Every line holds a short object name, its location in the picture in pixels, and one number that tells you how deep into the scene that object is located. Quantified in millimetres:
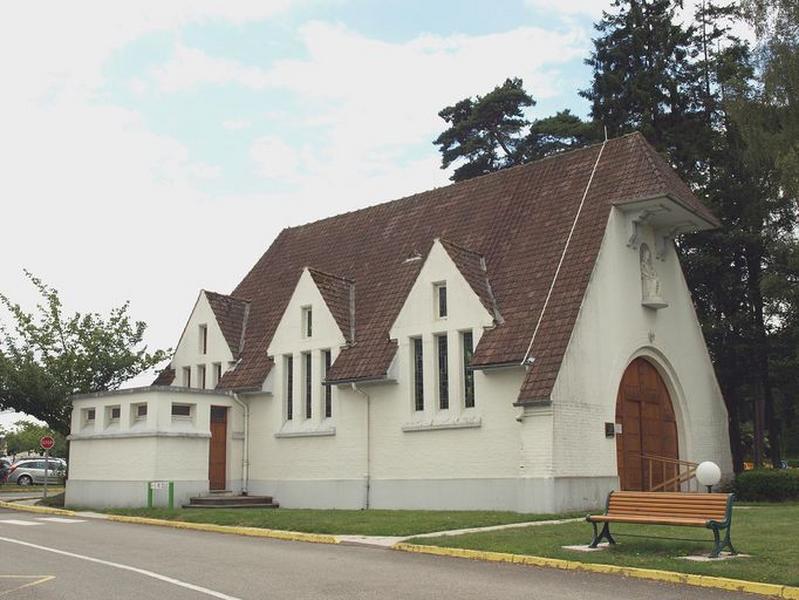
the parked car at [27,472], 51406
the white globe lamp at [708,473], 15672
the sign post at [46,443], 34562
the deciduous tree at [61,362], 31234
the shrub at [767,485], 24672
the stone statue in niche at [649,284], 25391
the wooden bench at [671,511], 12688
